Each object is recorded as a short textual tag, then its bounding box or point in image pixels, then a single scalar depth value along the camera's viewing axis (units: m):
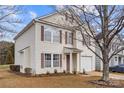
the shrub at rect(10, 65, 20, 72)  9.95
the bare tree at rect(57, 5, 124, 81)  6.46
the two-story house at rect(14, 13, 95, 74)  8.15
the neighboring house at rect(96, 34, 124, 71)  7.59
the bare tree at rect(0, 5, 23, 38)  6.84
